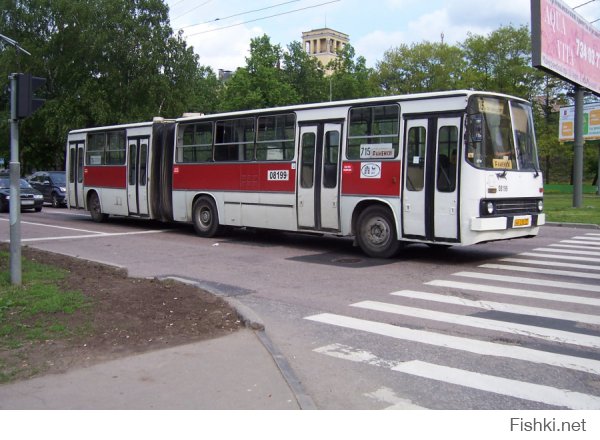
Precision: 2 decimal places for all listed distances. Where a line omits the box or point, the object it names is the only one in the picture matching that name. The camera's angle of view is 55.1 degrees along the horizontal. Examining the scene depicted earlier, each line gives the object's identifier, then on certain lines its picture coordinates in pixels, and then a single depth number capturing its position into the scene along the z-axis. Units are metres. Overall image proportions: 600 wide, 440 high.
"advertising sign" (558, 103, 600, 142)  36.19
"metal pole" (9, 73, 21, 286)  8.22
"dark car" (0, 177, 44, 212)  25.53
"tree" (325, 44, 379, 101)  60.84
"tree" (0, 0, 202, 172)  38.00
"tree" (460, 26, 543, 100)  47.22
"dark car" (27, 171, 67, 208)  30.12
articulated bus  10.52
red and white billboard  20.83
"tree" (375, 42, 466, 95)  52.48
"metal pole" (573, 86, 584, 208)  24.94
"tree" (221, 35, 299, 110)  53.60
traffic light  8.01
